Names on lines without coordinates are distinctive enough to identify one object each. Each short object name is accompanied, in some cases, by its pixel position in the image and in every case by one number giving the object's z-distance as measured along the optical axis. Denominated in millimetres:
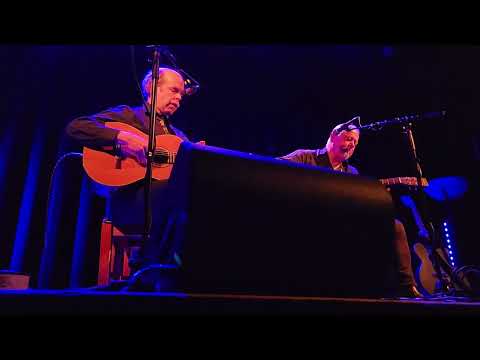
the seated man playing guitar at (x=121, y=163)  2395
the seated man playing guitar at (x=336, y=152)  3496
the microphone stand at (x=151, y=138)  1827
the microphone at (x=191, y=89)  2334
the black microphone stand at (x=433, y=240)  2426
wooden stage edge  924
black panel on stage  1190
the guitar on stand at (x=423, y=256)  3584
